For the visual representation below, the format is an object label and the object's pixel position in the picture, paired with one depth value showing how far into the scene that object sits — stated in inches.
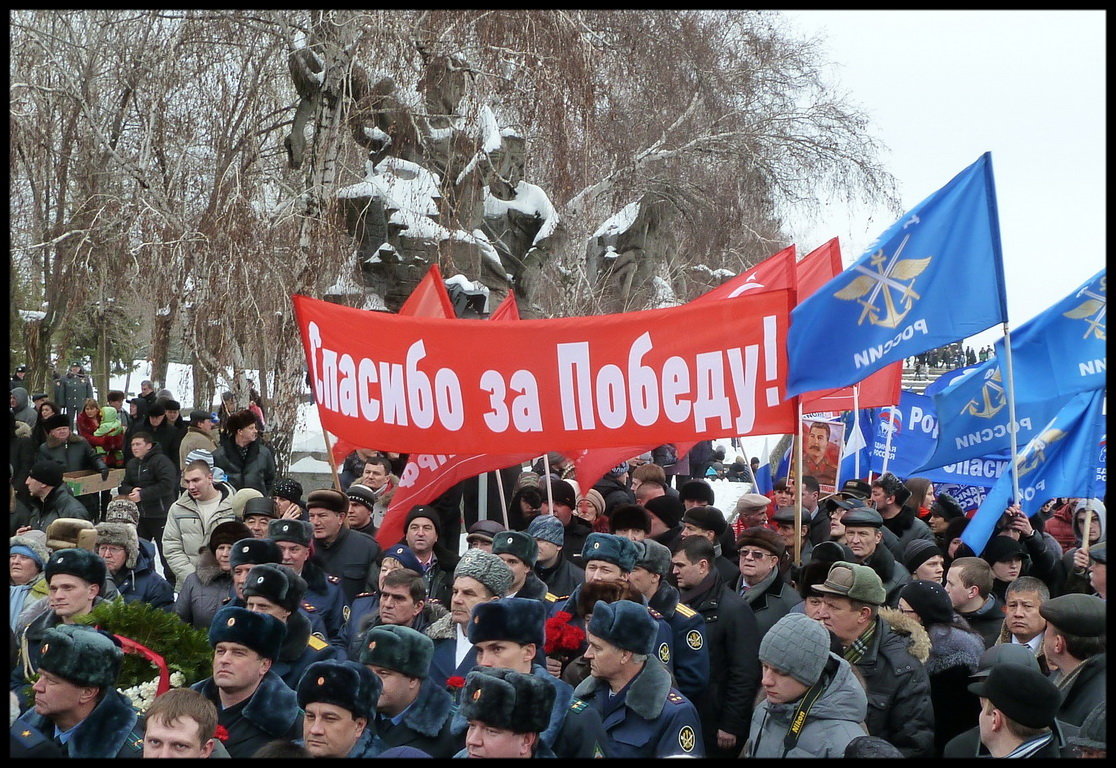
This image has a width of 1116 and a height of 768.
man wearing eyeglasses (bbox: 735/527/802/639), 234.5
